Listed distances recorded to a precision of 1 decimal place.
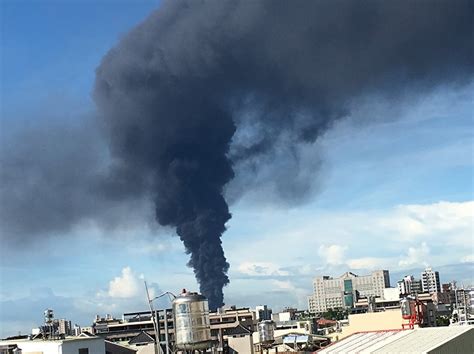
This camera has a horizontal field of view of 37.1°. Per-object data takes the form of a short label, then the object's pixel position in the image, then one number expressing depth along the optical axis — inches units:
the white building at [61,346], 2501.2
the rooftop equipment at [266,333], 3348.9
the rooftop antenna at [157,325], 1800.4
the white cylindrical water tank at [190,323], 1866.4
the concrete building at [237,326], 3941.9
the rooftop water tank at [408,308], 2516.9
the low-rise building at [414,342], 1796.3
